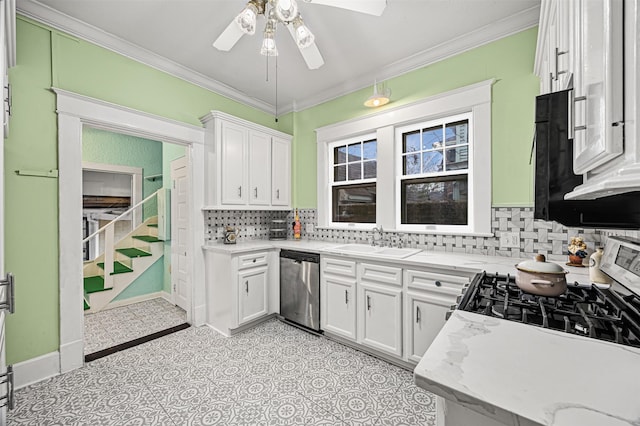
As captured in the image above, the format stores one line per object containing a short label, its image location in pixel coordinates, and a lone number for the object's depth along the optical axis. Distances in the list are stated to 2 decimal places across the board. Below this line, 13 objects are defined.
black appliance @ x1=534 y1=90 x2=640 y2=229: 0.93
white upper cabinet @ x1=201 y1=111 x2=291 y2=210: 3.01
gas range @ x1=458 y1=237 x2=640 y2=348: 0.89
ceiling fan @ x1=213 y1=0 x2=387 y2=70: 1.55
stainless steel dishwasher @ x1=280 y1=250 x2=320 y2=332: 2.79
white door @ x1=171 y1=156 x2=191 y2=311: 3.51
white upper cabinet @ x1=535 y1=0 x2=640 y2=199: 0.50
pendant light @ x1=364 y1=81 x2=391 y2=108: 2.74
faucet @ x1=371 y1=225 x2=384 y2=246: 2.95
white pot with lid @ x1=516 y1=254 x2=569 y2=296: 1.13
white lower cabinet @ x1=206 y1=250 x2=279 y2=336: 2.80
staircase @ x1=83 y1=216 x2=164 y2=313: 3.49
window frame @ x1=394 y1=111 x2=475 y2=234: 2.55
